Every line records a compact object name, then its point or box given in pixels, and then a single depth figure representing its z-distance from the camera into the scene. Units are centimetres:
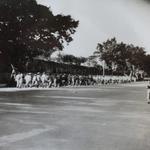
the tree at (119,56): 6306
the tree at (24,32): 2234
